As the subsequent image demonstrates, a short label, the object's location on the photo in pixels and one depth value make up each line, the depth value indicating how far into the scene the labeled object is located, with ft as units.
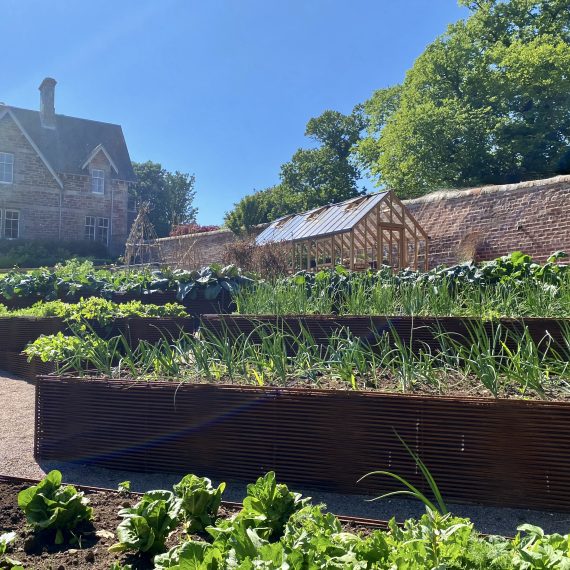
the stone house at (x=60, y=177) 85.66
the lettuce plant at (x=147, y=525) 5.12
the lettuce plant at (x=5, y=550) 4.88
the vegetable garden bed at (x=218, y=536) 3.87
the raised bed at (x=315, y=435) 8.04
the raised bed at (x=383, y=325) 12.93
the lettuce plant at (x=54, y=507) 5.62
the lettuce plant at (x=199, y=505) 5.70
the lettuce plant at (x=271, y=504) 5.37
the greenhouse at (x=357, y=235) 43.04
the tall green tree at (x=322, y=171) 107.04
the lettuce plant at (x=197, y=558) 3.93
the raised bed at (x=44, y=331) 18.03
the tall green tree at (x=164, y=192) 149.69
